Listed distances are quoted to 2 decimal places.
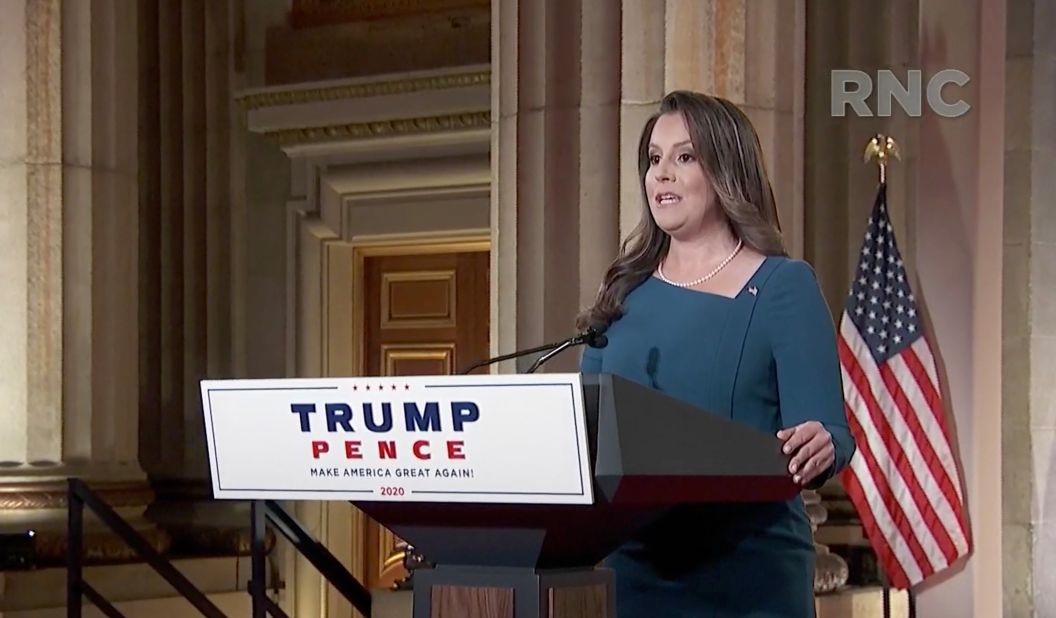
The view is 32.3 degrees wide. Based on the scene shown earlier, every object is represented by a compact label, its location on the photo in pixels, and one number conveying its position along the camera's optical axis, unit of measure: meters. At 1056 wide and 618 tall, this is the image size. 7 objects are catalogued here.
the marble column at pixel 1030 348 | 8.71
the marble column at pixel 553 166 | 6.59
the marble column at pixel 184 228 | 10.30
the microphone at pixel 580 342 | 2.59
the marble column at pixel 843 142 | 8.44
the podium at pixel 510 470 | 2.17
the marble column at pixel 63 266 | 7.91
